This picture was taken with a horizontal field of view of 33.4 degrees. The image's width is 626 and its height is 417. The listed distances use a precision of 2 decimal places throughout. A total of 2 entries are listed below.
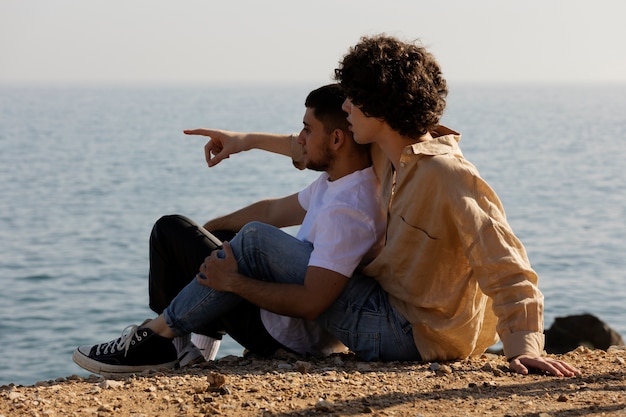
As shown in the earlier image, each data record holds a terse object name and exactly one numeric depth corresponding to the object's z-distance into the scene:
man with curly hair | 4.38
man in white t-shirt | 4.67
